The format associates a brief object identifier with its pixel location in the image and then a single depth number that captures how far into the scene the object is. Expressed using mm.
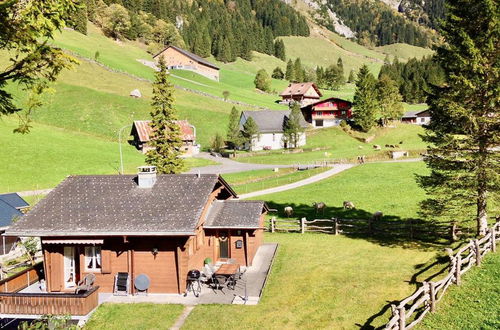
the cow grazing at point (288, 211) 39188
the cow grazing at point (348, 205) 39219
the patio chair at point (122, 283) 21828
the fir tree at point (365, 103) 87562
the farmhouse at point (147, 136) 74719
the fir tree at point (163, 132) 42125
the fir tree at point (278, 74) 176062
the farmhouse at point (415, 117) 105062
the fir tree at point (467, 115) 22609
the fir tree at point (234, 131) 79375
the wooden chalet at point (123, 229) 21125
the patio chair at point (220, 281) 22578
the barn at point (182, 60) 142750
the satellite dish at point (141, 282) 21531
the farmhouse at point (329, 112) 98062
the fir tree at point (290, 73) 171250
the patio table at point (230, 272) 22459
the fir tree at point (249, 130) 81062
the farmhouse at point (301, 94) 130000
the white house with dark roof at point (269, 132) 86438
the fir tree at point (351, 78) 183250
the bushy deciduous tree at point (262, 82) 146500
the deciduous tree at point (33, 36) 10672
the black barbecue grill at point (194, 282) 21578
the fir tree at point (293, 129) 81625
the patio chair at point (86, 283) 21266
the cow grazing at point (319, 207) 38594
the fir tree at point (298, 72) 168375
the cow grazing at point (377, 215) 34375
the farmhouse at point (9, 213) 29047
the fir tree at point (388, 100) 90688
